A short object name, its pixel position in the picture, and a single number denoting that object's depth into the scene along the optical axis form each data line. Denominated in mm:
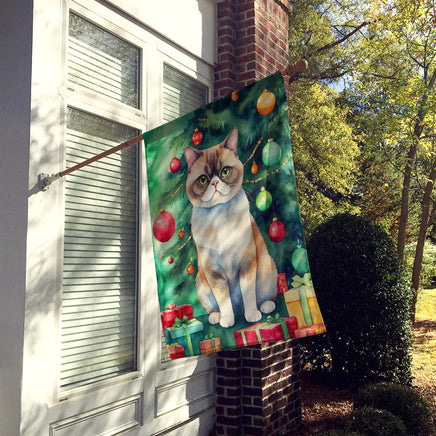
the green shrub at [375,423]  4398
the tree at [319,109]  11500
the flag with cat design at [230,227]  2717
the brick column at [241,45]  5121
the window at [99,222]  3475
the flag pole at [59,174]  3000
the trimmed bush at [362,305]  6297
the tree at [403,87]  9234
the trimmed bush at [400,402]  4875
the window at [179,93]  4551
